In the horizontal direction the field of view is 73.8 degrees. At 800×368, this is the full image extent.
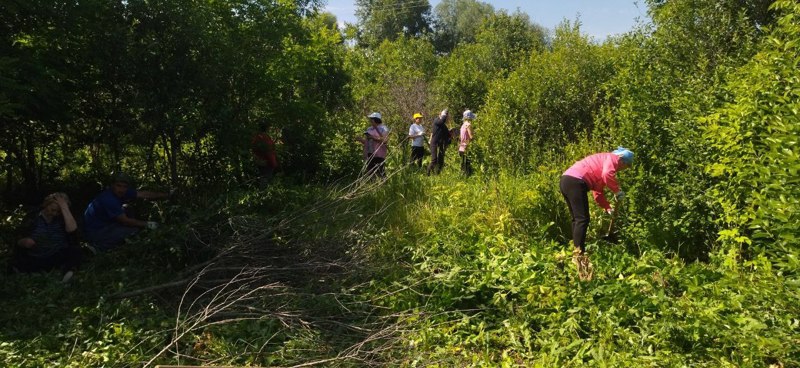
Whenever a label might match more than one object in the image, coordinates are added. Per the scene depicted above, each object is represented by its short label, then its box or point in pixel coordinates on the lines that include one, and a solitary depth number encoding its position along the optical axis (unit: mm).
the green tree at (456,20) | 39344
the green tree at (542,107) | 8032
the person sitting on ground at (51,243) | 5246
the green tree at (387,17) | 34938
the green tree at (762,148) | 2900
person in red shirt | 7773
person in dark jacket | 9344
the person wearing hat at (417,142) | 9273
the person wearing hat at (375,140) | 8539
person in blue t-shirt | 5754
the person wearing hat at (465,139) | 9102
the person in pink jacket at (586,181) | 5168
